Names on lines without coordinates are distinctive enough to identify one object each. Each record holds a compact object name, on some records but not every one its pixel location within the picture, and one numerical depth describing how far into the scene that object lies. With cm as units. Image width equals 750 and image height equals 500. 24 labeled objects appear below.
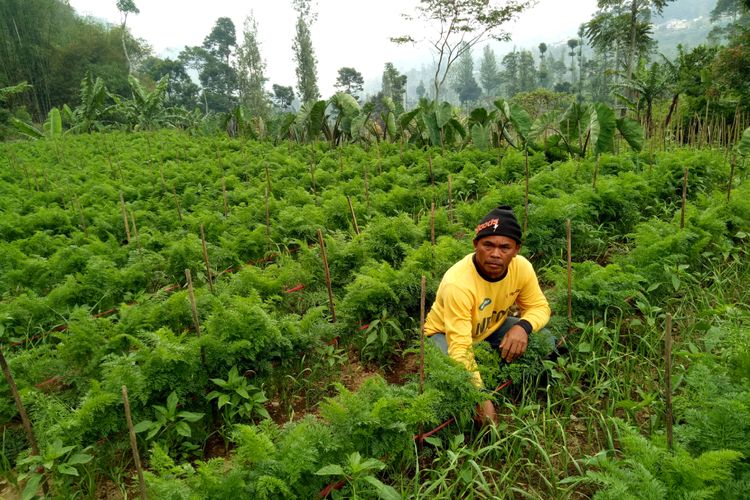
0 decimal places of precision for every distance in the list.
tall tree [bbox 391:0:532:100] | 2375
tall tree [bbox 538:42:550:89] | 7136
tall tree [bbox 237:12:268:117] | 4212
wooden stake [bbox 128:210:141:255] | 523
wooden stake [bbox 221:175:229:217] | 727
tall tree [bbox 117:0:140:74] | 4709
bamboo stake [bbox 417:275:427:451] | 276
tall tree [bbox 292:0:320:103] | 3688
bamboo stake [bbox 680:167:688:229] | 448
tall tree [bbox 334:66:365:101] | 6600
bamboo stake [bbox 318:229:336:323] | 393
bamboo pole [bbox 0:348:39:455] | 259
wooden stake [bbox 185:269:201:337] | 314
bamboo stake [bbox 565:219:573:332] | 362
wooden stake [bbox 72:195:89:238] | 638
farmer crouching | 310
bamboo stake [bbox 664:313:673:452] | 223
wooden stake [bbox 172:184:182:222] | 679
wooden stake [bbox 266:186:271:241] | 582
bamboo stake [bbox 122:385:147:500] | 209
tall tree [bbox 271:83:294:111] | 6366
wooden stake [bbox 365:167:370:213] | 671
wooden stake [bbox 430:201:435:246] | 477
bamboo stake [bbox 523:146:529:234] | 495
